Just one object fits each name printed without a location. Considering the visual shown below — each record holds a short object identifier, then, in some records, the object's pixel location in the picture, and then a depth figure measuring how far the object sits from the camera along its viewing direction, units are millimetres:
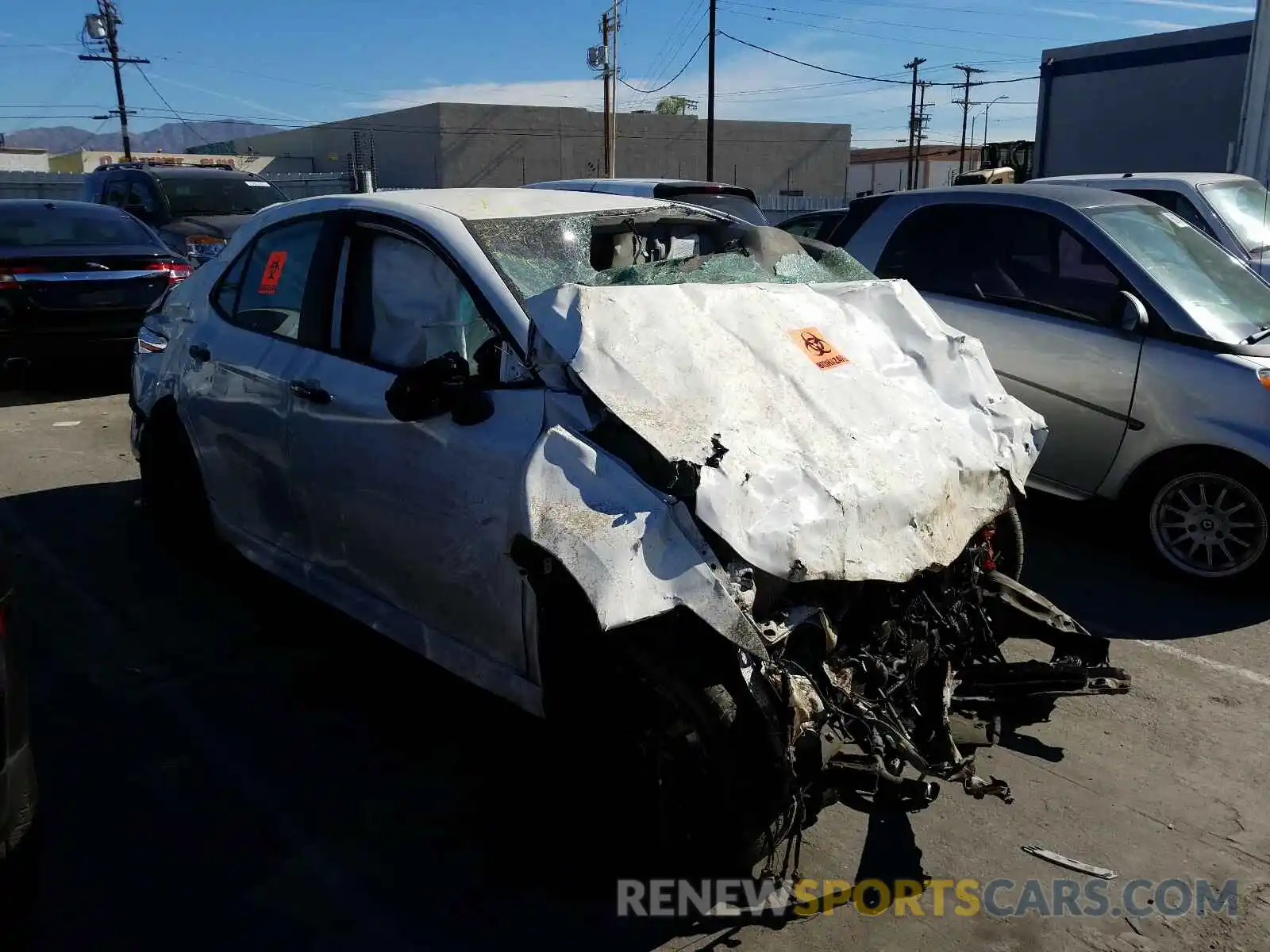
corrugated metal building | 20719
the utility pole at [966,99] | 72500
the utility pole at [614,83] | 39669
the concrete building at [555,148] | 53000
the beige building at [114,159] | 48422
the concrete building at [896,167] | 74500
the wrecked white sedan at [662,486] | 2652
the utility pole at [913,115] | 64812
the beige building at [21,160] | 71375
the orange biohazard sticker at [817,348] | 3375
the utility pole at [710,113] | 38188
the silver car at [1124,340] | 5062
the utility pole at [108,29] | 51781
